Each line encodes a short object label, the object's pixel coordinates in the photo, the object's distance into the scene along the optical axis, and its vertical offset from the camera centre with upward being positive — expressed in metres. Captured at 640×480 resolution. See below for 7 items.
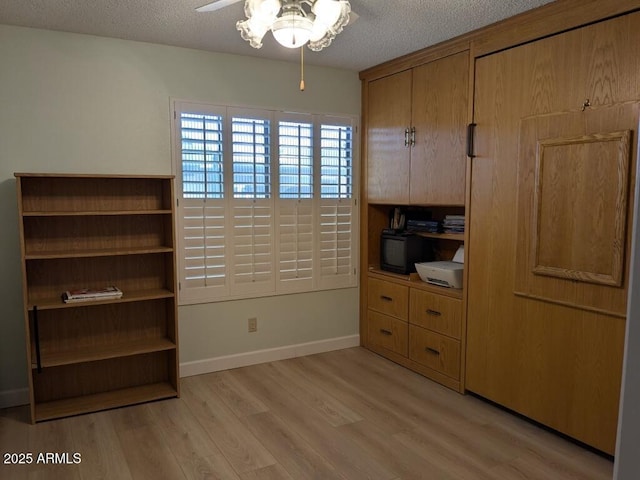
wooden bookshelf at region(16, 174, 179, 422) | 3.04 -0.62
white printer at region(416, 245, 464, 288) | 3.42 -0.52
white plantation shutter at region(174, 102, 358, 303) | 3.56 -0.01
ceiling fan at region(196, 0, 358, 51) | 2.06 +0.80
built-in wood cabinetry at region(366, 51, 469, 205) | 3.34 +0.51
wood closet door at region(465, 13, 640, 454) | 2.41 -0.28
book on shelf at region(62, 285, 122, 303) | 3.00 -0.60
